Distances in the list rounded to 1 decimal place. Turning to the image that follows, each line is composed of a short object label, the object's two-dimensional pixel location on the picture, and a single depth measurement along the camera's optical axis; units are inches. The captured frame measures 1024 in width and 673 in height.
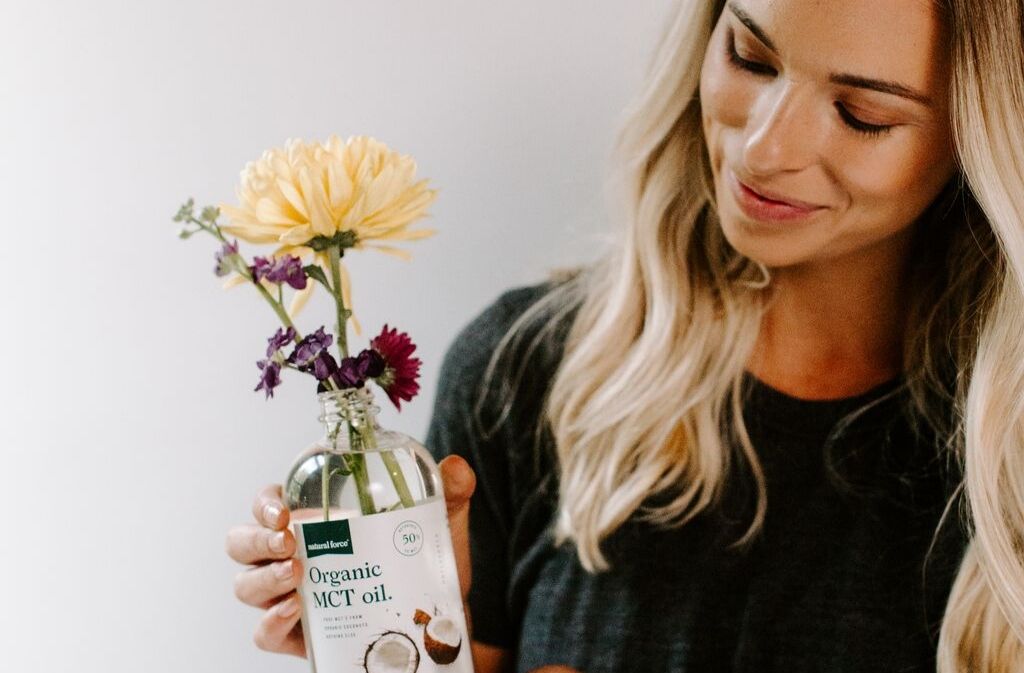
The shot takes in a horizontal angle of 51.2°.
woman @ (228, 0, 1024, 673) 35.3
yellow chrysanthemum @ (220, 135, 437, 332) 27.5
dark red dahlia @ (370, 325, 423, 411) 29.2
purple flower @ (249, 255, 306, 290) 27.6
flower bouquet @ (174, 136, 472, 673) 27.8
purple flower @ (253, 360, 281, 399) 27.9
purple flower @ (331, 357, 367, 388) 28.0
